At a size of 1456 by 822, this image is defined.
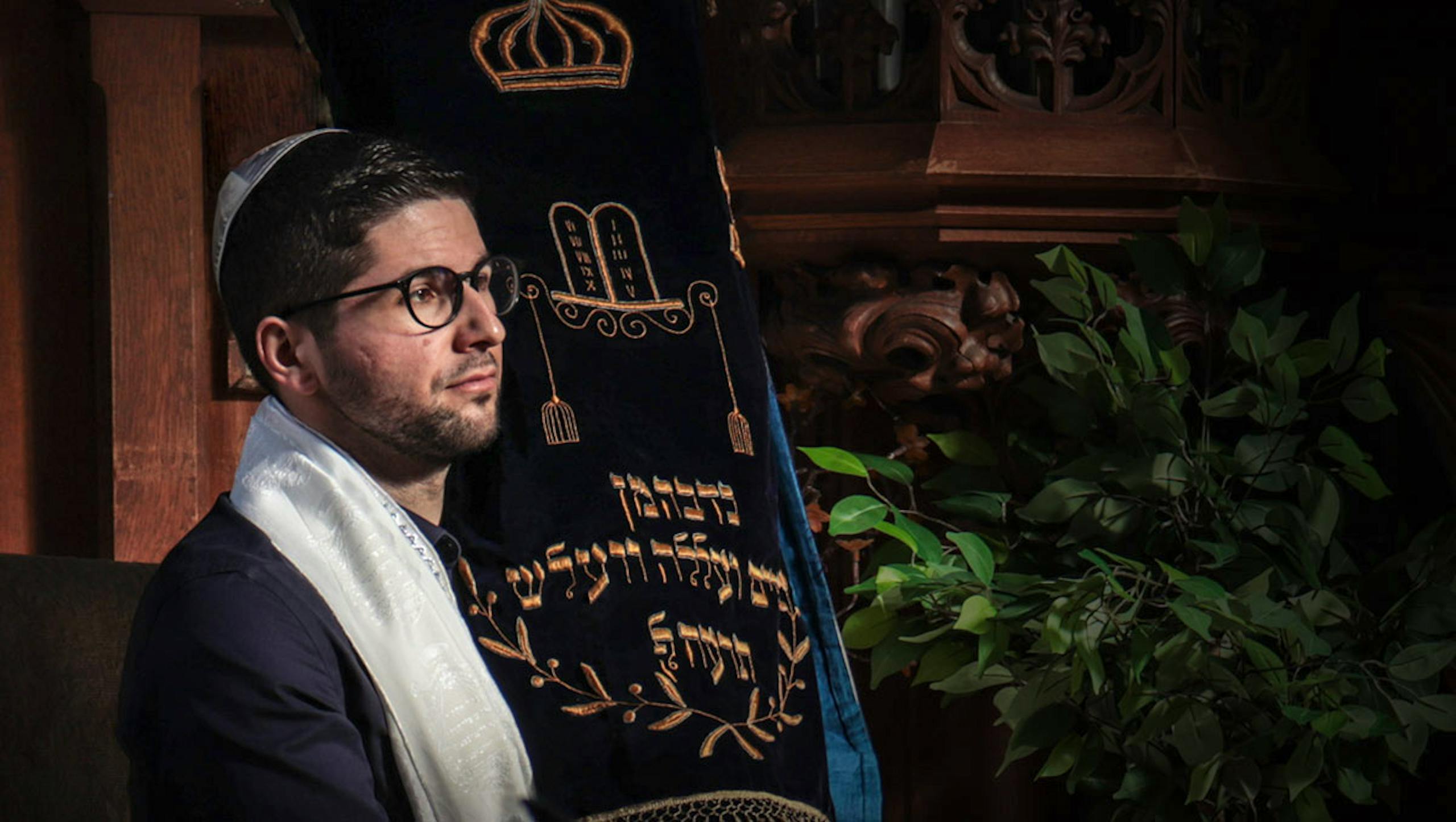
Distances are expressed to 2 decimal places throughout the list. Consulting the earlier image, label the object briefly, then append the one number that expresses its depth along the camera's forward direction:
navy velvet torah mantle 3.15
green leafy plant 3.43
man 2.97
